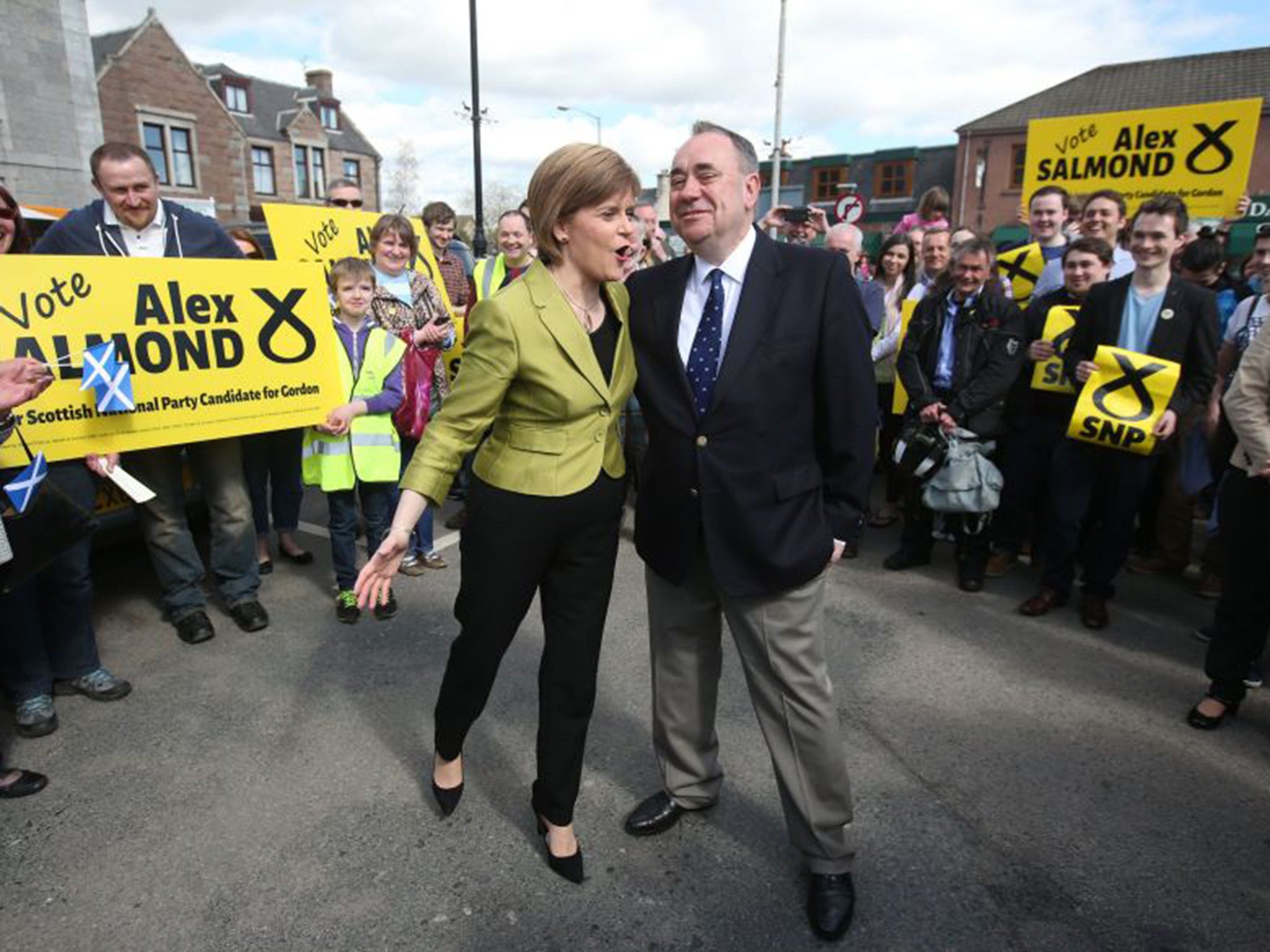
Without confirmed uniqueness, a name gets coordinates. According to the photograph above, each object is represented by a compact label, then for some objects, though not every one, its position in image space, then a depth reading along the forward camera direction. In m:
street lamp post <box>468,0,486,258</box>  17.48
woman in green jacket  2.12
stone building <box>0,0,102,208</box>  16.58
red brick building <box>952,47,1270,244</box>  35.25
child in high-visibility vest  4.27
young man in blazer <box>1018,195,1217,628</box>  4.02
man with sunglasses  6.69
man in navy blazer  2.16
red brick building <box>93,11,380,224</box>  34.53
